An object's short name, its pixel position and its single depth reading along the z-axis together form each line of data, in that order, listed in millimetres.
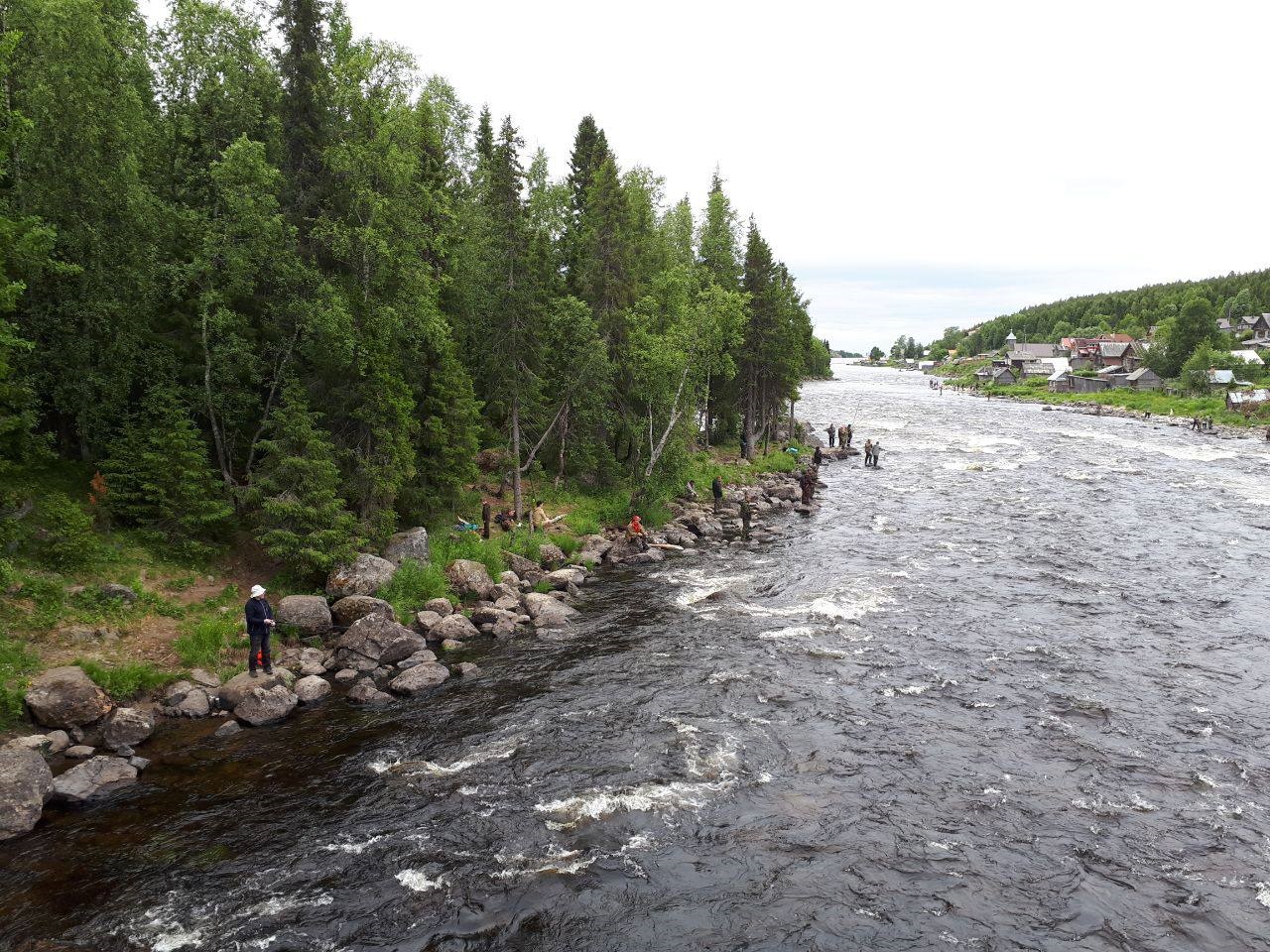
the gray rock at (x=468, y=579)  25516
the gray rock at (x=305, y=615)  21056
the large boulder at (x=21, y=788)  12680
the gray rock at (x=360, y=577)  22828
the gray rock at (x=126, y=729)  15557
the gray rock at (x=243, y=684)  17469
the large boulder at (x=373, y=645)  20250
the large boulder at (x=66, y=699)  15508
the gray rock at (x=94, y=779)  13677
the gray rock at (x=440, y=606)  23594
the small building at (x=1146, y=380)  118688
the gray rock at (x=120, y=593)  19328
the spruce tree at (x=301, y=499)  22172
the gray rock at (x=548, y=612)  24078
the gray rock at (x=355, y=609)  21891
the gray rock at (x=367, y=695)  18359
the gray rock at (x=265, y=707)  17062
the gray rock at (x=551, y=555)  29953
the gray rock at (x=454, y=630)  22391
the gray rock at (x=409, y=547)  25141
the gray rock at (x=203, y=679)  18031
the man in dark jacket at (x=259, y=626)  18312
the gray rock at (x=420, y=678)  18938
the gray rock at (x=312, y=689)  18234
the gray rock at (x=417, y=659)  20453
